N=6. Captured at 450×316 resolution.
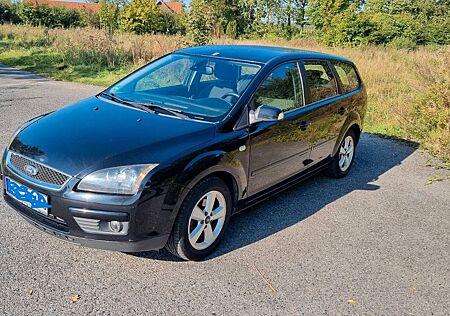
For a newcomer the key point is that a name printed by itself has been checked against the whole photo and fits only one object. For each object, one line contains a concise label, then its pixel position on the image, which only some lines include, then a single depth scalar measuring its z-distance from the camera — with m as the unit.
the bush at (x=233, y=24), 47.44
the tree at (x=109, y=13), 43.21
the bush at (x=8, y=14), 43.84
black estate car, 2.72
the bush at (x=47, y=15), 42.34
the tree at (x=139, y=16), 40.79
